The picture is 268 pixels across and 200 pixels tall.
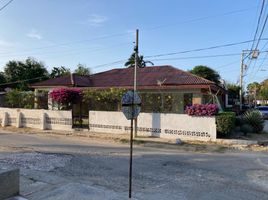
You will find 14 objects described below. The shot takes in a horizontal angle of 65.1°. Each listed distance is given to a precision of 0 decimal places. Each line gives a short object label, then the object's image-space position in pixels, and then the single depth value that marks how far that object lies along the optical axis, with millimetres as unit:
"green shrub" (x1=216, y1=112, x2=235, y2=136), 10039
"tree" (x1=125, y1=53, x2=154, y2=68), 29917
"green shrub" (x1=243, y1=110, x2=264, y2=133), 12255
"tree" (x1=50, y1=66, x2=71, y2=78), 34798
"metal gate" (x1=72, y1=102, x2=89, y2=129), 13541
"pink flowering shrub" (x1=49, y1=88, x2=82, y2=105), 13434
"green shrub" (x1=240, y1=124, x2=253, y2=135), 11341
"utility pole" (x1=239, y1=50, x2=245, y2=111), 27774
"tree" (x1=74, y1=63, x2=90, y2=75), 38756
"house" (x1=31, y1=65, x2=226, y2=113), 13296
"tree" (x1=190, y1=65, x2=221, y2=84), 33544
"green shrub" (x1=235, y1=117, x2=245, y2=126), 12042
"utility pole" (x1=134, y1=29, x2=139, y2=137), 11149
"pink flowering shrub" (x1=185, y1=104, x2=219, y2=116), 10357
